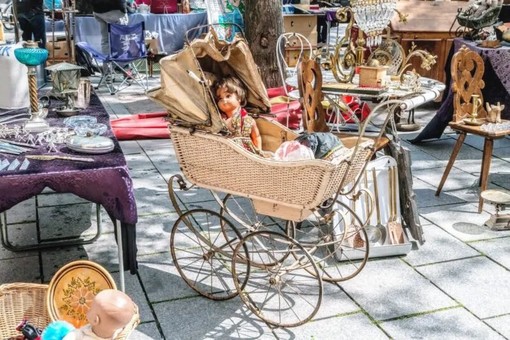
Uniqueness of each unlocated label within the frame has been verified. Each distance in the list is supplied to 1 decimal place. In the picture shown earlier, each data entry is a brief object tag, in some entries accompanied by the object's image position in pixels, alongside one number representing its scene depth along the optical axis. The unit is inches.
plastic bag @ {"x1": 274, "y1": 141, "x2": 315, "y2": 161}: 136.4
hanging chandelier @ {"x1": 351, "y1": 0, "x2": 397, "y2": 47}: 202.2
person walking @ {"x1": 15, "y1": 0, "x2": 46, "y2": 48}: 383.9
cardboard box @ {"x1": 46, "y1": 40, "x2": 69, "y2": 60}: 419.5
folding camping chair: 374.6
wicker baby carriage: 133.8
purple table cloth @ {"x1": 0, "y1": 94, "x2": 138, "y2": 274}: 122.6
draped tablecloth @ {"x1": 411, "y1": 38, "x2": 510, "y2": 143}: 268.2
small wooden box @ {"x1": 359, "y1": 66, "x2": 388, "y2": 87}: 196.5
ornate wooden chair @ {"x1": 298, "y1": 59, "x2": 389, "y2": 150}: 191.0
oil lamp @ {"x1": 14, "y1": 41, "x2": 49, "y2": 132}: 149.1
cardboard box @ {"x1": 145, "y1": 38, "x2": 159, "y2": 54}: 446.0
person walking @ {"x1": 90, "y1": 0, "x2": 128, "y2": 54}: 412.8
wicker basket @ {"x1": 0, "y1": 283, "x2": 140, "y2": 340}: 119.4
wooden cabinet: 349.7
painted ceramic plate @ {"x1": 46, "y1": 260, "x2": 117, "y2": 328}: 121.8
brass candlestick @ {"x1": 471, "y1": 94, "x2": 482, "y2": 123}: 218.1
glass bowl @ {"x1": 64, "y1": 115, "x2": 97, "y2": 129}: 155.0
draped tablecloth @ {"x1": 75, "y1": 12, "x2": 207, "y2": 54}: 452.8
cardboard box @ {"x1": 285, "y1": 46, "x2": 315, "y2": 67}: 443.8
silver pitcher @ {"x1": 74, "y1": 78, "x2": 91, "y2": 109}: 174.6
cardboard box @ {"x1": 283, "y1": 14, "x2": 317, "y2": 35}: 482.3
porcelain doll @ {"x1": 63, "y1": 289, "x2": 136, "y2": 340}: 97.3
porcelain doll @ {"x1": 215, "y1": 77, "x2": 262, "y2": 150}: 151.7
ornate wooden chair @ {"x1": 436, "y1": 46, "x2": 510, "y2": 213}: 211.9
